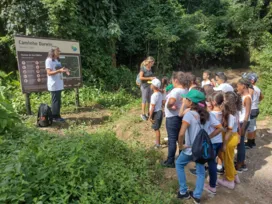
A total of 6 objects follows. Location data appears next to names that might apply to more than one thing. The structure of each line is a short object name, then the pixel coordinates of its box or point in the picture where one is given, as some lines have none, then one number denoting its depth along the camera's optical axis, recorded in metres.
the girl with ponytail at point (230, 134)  3.68
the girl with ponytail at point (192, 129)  3.26
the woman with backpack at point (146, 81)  6.31
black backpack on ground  5.86
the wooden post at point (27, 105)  6.55
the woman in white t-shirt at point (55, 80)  5.86
